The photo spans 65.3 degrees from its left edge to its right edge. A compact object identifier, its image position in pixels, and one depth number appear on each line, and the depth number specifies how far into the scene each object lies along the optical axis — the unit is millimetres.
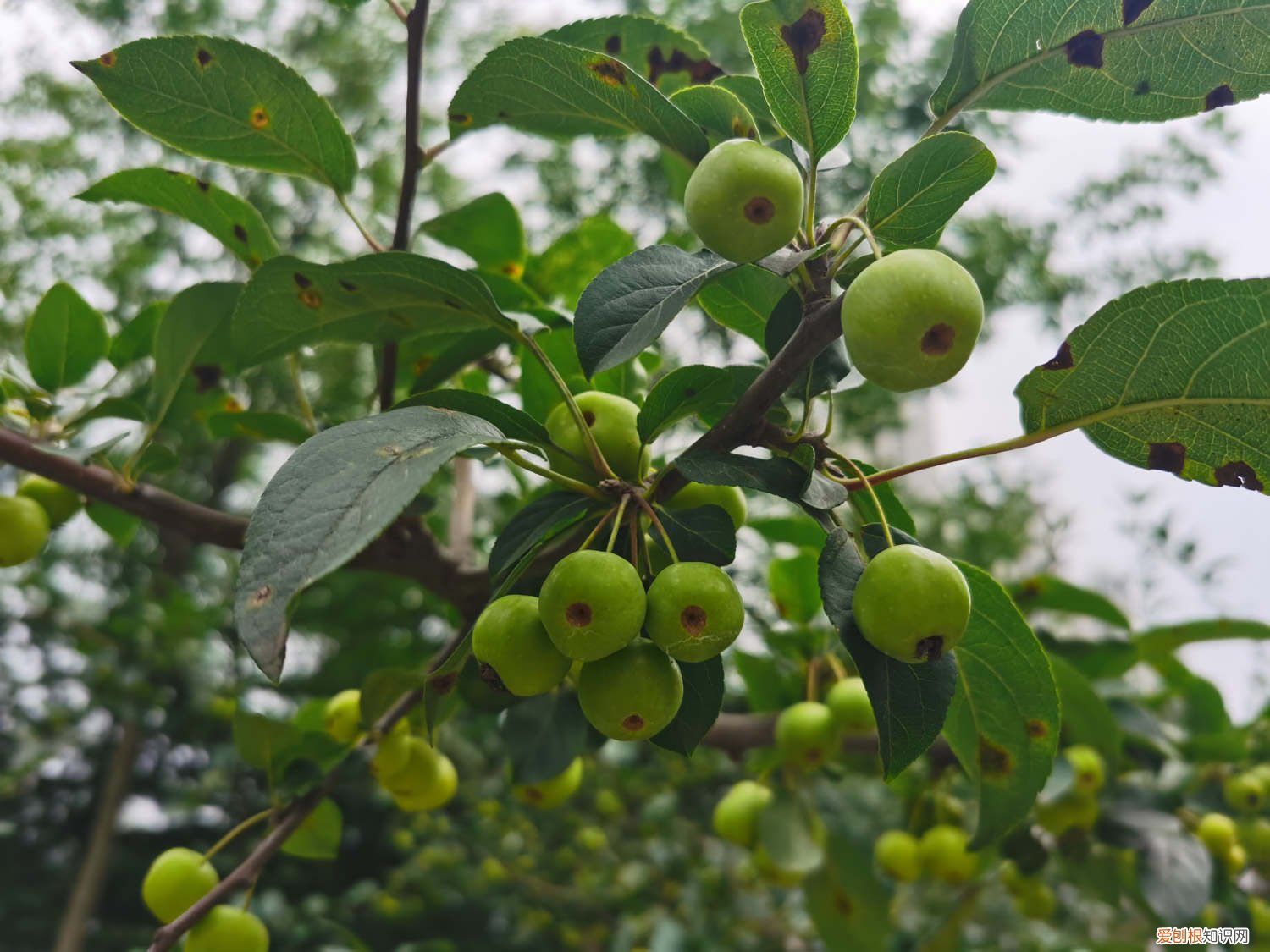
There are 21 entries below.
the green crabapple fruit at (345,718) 230
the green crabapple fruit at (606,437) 177
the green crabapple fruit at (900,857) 324
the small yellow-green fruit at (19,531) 220
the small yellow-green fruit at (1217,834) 332
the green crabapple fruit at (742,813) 296
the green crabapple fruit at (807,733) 268
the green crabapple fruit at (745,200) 136
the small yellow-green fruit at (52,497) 242
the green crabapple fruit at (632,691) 143
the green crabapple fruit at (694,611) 139
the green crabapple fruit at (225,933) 205
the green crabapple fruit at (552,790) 248
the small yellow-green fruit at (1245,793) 350
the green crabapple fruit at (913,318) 123
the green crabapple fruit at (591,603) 135
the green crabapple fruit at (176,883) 220
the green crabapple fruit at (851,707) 263
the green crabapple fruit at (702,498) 180
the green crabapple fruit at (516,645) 144
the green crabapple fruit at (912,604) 133
